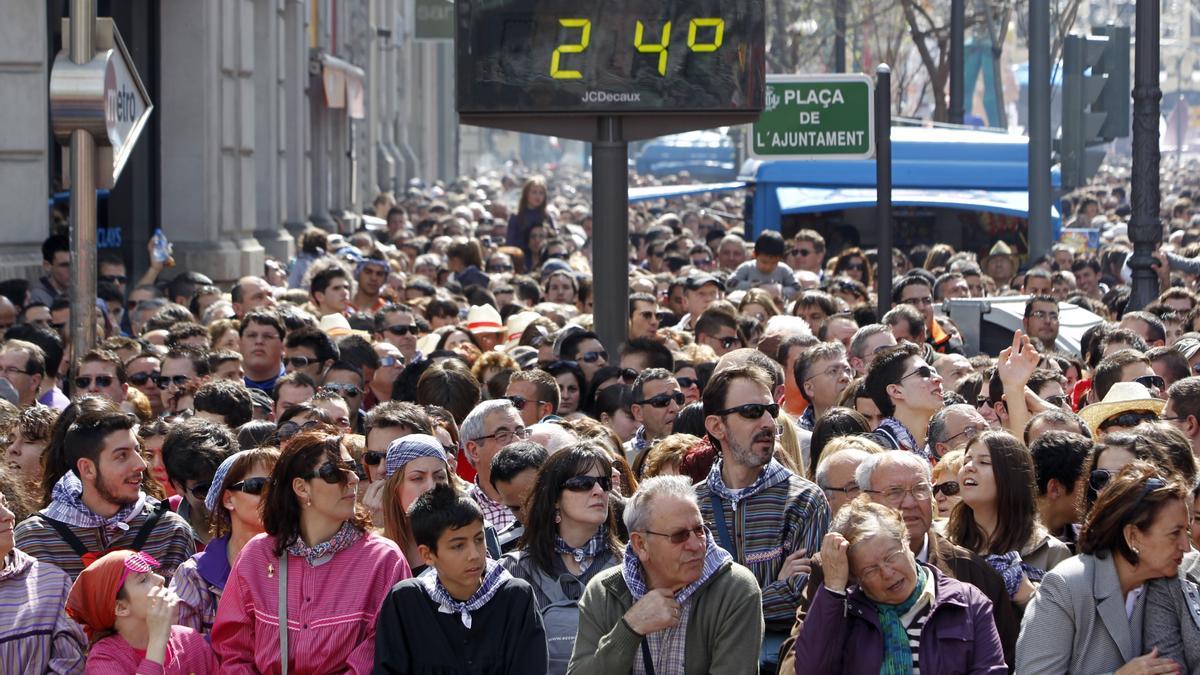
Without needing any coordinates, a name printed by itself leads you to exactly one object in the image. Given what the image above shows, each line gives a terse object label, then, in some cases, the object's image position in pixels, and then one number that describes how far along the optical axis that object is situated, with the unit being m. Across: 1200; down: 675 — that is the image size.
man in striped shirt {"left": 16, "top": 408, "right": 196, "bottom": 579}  14.12
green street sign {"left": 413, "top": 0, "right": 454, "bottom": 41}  83.25
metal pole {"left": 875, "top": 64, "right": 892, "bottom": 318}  27.33
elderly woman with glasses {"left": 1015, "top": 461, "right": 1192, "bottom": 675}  11.78
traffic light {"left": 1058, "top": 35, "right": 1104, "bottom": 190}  31.48
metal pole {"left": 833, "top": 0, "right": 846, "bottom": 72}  83.31
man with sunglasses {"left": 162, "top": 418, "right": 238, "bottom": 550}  15.23
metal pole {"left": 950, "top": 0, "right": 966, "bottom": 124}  54.06
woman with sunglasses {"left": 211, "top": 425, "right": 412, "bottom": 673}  12.59
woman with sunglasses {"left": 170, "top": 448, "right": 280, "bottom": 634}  13.52
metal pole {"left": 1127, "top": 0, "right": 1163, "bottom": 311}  29.25
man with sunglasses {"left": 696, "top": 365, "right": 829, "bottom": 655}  13.61
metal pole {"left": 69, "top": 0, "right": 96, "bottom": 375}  17.22
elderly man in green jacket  11.95
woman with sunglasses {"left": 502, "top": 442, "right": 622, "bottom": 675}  13.40
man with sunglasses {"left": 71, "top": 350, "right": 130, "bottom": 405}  19.95
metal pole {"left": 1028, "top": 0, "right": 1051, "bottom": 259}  40.91
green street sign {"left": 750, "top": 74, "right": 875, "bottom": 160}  31.97
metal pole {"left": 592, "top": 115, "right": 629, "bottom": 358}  22.59
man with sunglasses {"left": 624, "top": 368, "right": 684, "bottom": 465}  19.03
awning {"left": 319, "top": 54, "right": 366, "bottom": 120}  67.06
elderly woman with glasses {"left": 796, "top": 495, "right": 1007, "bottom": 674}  11.56
